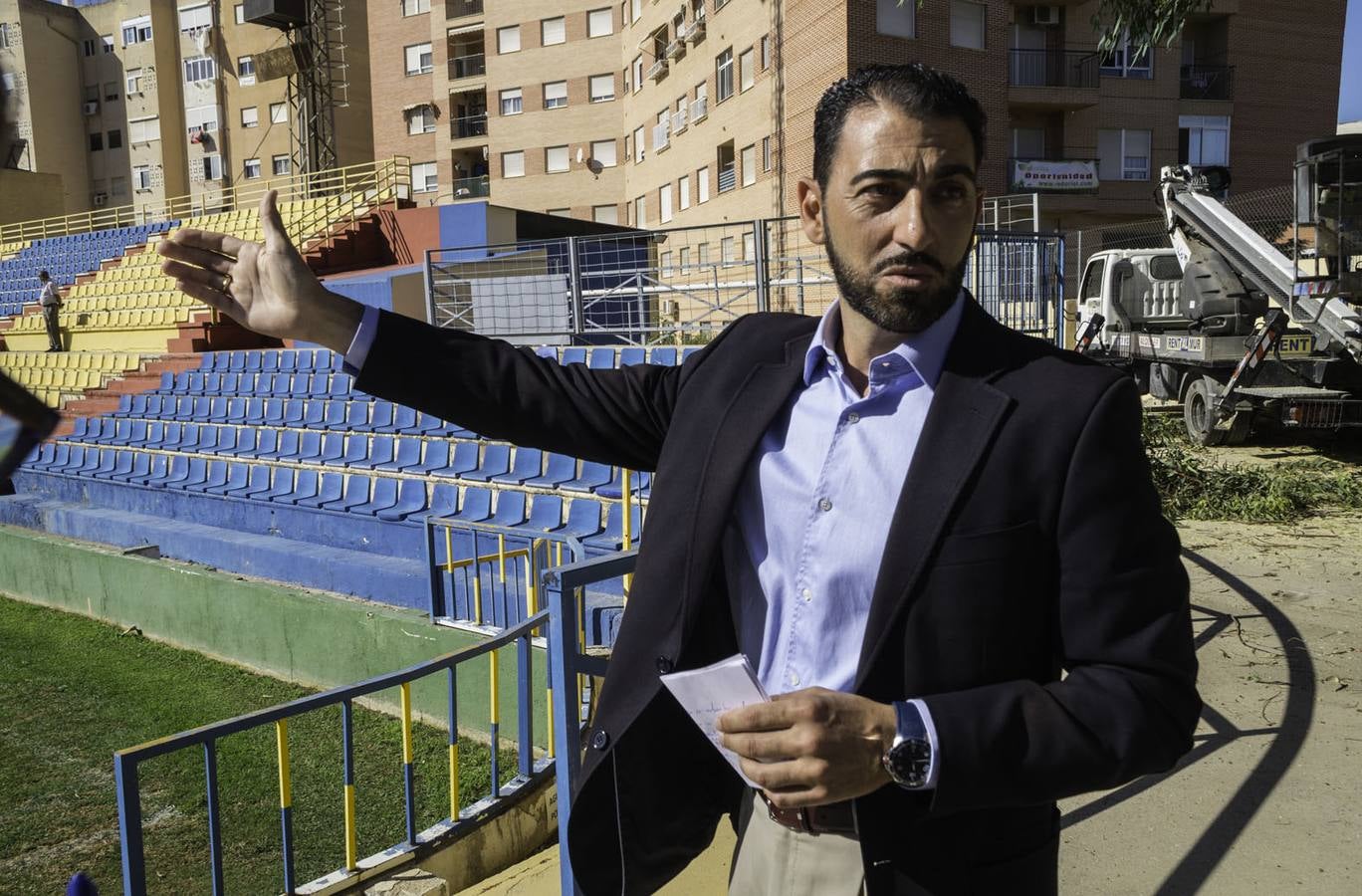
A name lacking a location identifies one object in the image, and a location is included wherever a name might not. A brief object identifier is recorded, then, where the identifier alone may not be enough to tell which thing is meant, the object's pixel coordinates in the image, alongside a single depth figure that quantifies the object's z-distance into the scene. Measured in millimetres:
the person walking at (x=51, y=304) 20188
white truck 10453
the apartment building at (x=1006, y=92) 26172
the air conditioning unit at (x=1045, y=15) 28172
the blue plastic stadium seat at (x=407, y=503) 9297
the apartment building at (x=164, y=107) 47688
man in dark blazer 1294
